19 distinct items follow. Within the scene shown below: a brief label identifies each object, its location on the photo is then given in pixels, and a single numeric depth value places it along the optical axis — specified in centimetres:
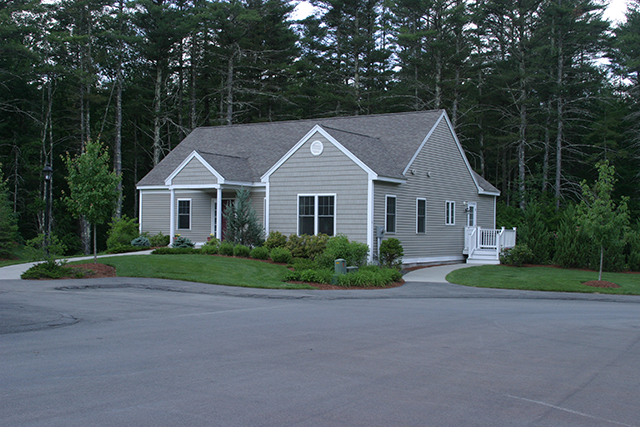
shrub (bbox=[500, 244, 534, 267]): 2659
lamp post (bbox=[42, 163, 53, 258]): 1947
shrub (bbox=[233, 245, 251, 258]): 2405
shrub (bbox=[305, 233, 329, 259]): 2342
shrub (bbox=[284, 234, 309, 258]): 2373
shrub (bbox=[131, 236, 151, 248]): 2916
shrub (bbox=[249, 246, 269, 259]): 2367
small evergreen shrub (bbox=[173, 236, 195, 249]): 2756
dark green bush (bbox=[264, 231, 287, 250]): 2450
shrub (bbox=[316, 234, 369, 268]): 2097
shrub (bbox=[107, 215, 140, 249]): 3044
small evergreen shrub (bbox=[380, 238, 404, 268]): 2332
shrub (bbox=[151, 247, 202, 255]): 2505
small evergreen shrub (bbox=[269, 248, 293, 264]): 2297
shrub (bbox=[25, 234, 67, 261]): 1858
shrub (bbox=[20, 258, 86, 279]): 1845
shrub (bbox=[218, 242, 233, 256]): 2436
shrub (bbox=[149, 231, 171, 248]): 3002
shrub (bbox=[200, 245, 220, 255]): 2495
